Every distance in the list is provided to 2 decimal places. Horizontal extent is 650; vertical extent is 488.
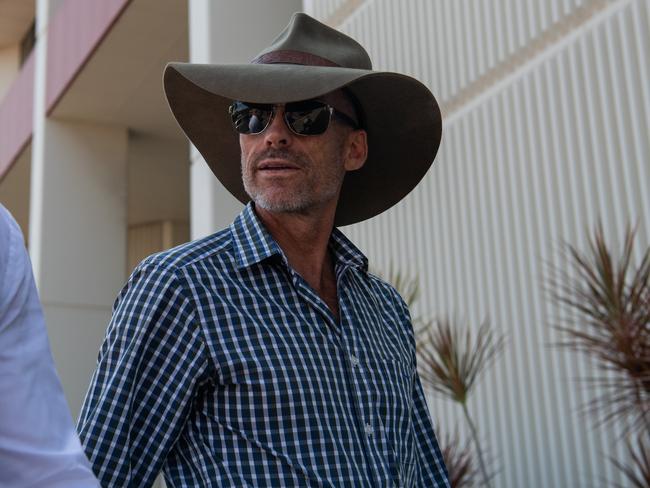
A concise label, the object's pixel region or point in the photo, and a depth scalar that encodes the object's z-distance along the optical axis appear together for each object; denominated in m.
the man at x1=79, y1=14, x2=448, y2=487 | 1.83
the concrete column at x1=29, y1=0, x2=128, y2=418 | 10.33
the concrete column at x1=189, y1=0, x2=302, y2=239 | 6.90
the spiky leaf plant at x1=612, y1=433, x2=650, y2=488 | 3.49
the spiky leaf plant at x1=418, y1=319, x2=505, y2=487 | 4.50
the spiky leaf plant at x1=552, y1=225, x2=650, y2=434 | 3.47
